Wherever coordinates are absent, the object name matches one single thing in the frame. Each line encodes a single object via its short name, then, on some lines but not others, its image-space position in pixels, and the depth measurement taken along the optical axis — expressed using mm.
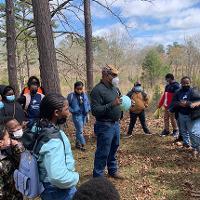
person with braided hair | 1923
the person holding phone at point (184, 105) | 5053
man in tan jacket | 6669
